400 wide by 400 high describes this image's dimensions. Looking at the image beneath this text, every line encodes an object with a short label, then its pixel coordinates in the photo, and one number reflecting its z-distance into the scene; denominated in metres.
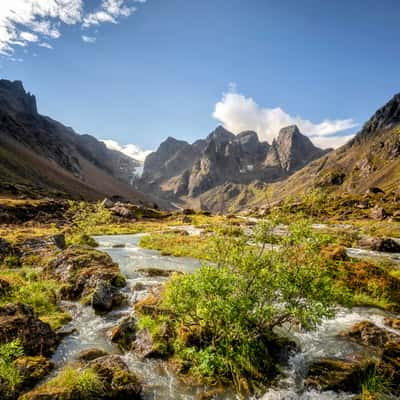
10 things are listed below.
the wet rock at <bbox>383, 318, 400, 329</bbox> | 17.38
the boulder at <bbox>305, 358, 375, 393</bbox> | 11.65
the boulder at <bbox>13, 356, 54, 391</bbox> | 10.61
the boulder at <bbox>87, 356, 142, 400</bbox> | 10.33
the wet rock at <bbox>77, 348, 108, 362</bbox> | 12.83
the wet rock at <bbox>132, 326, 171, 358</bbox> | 13.34
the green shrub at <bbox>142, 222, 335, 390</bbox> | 11.71
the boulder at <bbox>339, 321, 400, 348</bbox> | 15.10
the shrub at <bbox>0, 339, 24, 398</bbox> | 9.58
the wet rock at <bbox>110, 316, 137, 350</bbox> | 14.55
